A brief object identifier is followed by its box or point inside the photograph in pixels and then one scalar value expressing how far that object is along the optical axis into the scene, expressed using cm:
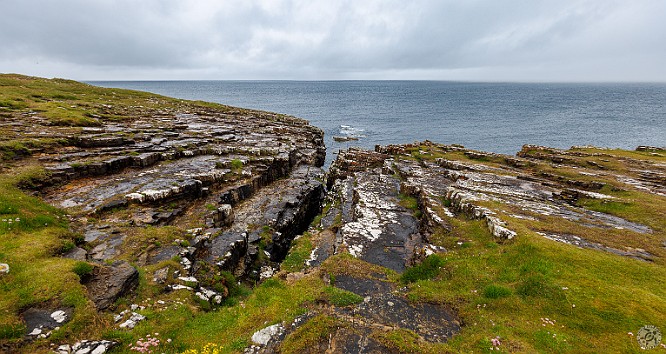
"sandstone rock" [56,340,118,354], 973
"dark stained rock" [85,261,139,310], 1238
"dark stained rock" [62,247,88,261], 1482
